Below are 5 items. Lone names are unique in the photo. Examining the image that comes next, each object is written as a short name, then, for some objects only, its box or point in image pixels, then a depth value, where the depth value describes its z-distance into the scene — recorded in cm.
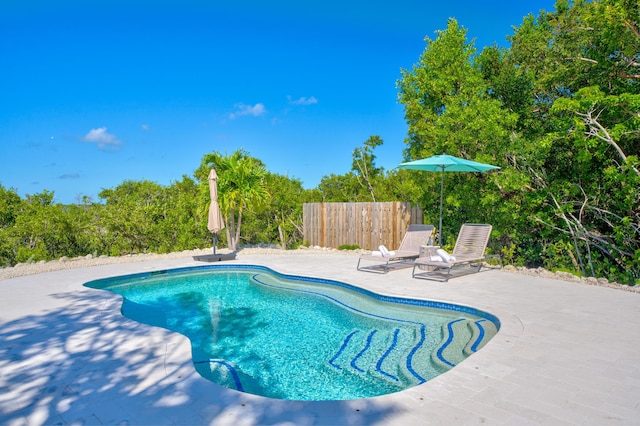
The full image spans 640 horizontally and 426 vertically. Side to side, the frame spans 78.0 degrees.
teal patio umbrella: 850
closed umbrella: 1091
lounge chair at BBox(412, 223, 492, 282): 822
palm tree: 1256
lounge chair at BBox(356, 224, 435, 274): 894
